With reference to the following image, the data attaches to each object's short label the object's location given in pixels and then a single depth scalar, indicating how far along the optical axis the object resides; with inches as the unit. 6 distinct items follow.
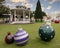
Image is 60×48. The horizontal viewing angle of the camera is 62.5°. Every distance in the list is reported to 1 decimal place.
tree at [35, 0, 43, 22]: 581.4
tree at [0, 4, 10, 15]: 514.2
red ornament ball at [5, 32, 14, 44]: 106.1
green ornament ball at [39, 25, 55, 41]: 103.2
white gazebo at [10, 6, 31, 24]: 378.4
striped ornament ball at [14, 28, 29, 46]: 97.4
